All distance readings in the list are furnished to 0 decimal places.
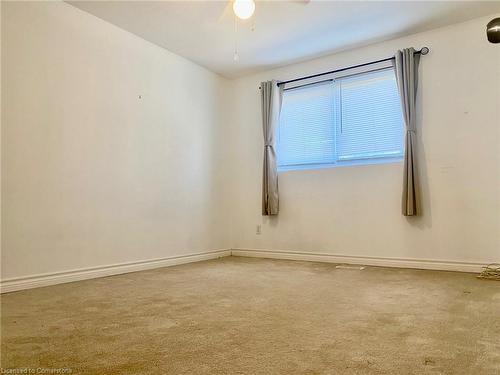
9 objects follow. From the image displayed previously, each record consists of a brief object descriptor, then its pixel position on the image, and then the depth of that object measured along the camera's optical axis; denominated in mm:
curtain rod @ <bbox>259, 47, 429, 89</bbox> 3491
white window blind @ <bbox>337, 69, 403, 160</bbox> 3635
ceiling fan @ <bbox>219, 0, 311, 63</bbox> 2324
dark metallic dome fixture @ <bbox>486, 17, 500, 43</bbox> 2549
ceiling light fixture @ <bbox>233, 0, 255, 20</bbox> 2324
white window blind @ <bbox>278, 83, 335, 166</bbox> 4035
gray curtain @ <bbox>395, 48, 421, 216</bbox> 3350
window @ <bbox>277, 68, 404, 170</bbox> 3670
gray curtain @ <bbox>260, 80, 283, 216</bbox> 4258
